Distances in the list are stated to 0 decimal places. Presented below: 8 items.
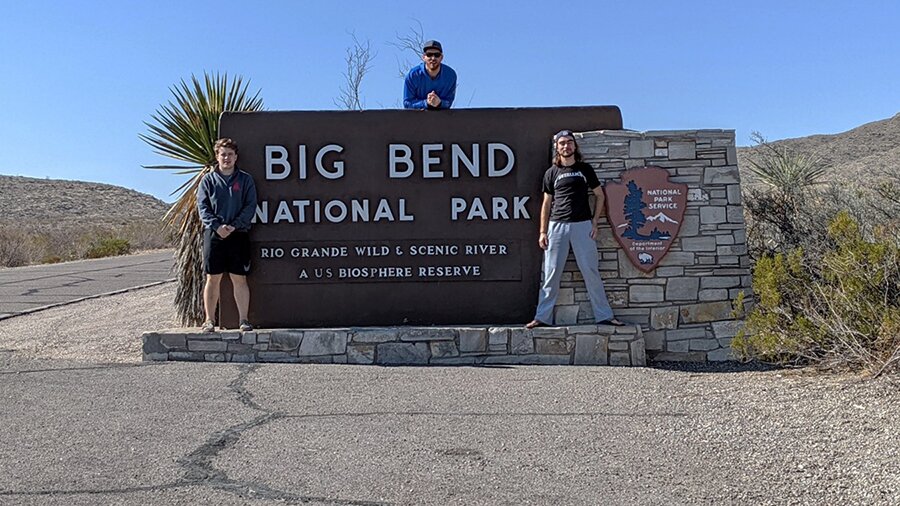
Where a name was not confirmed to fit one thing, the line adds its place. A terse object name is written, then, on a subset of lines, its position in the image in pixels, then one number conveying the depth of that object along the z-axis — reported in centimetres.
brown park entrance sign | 989
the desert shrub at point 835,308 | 766
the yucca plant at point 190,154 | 1115
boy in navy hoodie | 941
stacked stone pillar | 959
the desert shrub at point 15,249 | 2892
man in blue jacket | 1005
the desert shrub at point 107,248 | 3412
